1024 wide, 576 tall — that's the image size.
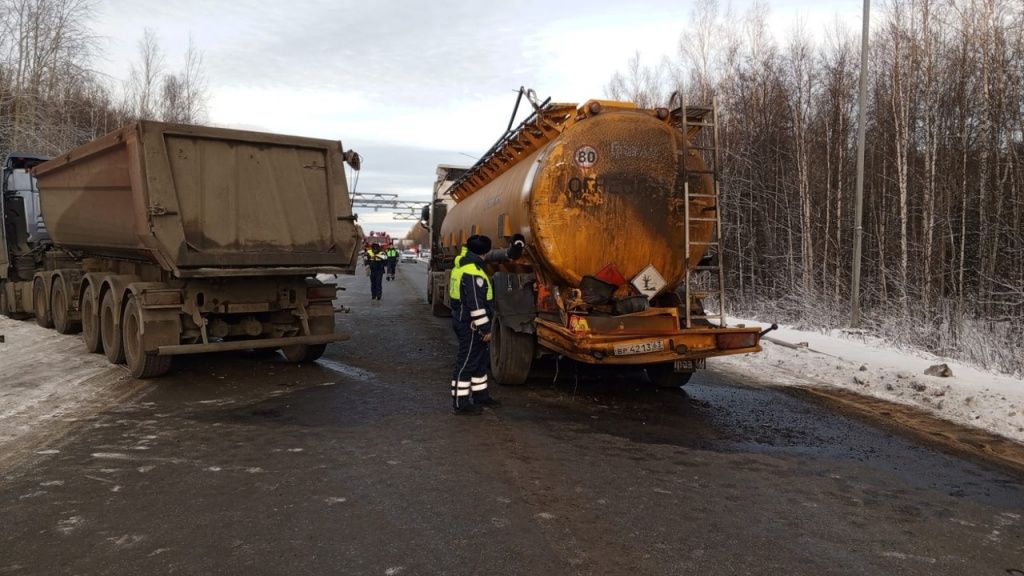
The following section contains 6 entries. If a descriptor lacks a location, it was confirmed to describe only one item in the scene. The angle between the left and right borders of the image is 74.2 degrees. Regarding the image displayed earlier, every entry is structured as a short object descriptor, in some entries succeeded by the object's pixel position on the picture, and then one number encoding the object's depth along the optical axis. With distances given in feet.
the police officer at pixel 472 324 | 21.36
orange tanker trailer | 22.34
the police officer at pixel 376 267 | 62.34
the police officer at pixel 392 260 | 85.61
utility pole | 42.65
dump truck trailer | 23.98
